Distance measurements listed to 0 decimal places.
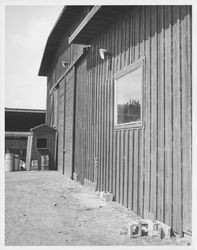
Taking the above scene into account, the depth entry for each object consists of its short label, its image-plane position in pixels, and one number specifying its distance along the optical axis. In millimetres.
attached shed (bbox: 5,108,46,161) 26512
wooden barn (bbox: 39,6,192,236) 4277
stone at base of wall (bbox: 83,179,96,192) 8292
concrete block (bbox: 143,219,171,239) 4312
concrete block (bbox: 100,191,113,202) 6809
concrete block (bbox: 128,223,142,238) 4386
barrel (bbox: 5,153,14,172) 14688
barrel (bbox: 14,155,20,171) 15236
